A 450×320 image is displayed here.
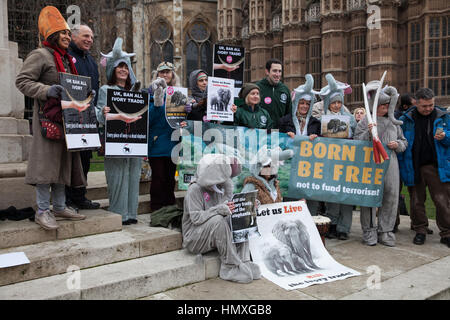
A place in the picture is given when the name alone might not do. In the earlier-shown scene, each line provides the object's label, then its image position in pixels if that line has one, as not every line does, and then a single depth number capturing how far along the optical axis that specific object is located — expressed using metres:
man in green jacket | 5.92
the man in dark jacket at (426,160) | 5.36
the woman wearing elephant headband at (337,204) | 5.55
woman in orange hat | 3.72
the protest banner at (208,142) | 5.24
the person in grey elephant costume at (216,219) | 3.96
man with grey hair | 4.72
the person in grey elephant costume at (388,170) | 5.28
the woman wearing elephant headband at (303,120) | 5.51
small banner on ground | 4.12
